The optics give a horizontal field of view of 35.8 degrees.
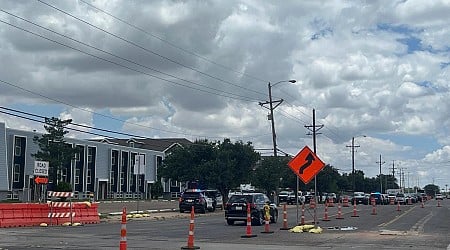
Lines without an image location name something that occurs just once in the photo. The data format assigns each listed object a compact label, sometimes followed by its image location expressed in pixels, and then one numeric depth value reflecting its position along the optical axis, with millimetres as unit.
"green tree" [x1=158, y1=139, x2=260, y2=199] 60281
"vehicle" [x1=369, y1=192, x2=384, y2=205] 87500
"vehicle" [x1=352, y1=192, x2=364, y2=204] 86062
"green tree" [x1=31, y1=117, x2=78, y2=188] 71062
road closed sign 33500
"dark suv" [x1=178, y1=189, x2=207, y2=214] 50688
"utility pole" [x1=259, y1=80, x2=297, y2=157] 60219
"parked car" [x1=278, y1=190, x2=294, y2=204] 81281
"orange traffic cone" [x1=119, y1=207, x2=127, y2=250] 13891
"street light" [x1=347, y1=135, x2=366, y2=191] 106938
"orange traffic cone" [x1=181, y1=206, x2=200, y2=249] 18345
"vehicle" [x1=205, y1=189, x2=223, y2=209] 54694
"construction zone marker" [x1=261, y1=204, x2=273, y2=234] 26736
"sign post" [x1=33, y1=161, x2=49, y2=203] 33531
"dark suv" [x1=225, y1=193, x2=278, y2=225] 32688
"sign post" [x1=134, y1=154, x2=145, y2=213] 42969
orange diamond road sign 28422
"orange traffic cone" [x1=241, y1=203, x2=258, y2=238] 23938
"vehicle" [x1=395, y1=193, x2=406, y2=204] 91288
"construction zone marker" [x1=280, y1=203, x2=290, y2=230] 28659
